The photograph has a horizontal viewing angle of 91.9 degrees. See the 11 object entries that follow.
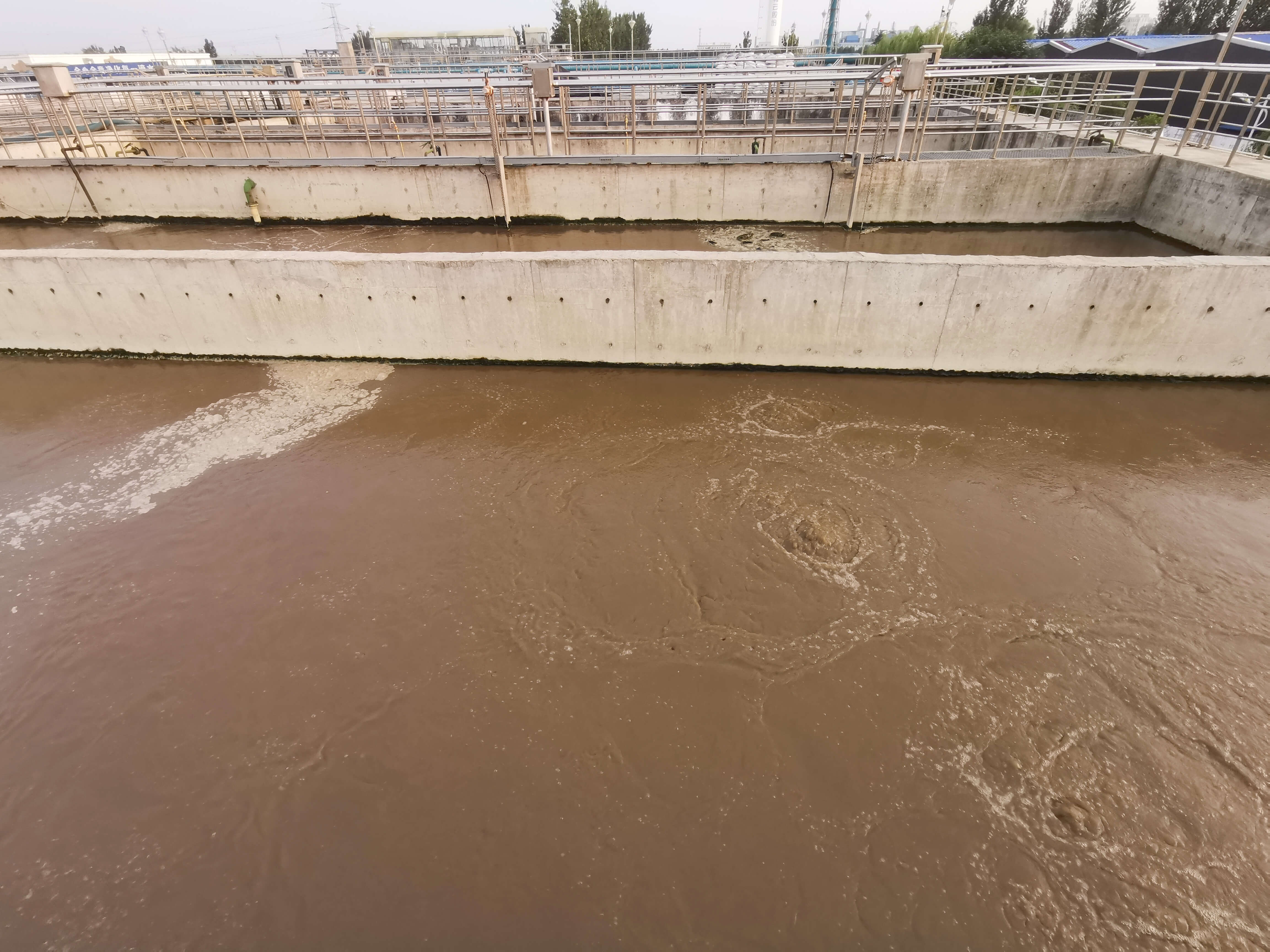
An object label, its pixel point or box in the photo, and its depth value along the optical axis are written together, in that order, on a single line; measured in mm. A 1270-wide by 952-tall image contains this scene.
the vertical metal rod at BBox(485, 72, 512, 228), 13258
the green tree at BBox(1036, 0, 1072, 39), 50875
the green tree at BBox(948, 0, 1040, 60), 37188
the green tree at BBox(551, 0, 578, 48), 55156
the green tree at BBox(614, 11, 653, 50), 64938
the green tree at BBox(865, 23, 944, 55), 42812
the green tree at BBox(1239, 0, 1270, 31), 32719
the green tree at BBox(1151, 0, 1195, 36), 43750
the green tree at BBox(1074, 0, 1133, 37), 47312
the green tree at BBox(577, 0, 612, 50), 56375
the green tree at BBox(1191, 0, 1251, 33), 40094
